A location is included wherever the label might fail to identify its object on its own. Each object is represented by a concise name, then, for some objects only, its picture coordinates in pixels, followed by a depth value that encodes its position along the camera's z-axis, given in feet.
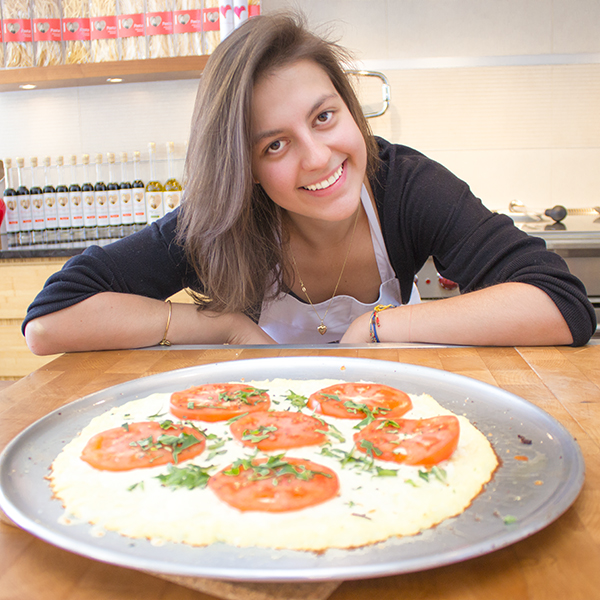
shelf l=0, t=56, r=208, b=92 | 8.52
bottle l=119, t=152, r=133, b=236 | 8.83
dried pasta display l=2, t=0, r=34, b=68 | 8.85
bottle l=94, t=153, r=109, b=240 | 8.84
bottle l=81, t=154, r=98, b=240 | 8.84
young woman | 3.50
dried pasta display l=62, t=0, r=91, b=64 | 8.84
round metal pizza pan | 1.34
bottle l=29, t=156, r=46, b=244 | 9.00
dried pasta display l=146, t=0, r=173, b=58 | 8.63
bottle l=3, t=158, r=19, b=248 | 9.06
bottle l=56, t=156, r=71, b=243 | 8.94
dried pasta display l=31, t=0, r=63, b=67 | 8.86
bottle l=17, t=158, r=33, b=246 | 9.00
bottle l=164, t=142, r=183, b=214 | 8.79
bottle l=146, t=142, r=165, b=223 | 8.79
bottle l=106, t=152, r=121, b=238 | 8.75
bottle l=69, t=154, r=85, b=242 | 8.86
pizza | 1.64
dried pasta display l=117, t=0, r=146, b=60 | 8.66
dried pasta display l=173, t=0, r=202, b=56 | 8.59
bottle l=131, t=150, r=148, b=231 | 8.92
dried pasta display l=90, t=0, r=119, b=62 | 8.72
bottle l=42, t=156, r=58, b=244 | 9.01
